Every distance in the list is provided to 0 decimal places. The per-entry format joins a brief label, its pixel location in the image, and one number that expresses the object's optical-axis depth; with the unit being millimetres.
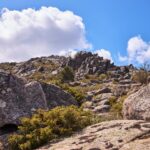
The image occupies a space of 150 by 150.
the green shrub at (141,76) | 24567
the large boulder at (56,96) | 14807
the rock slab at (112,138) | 9902
